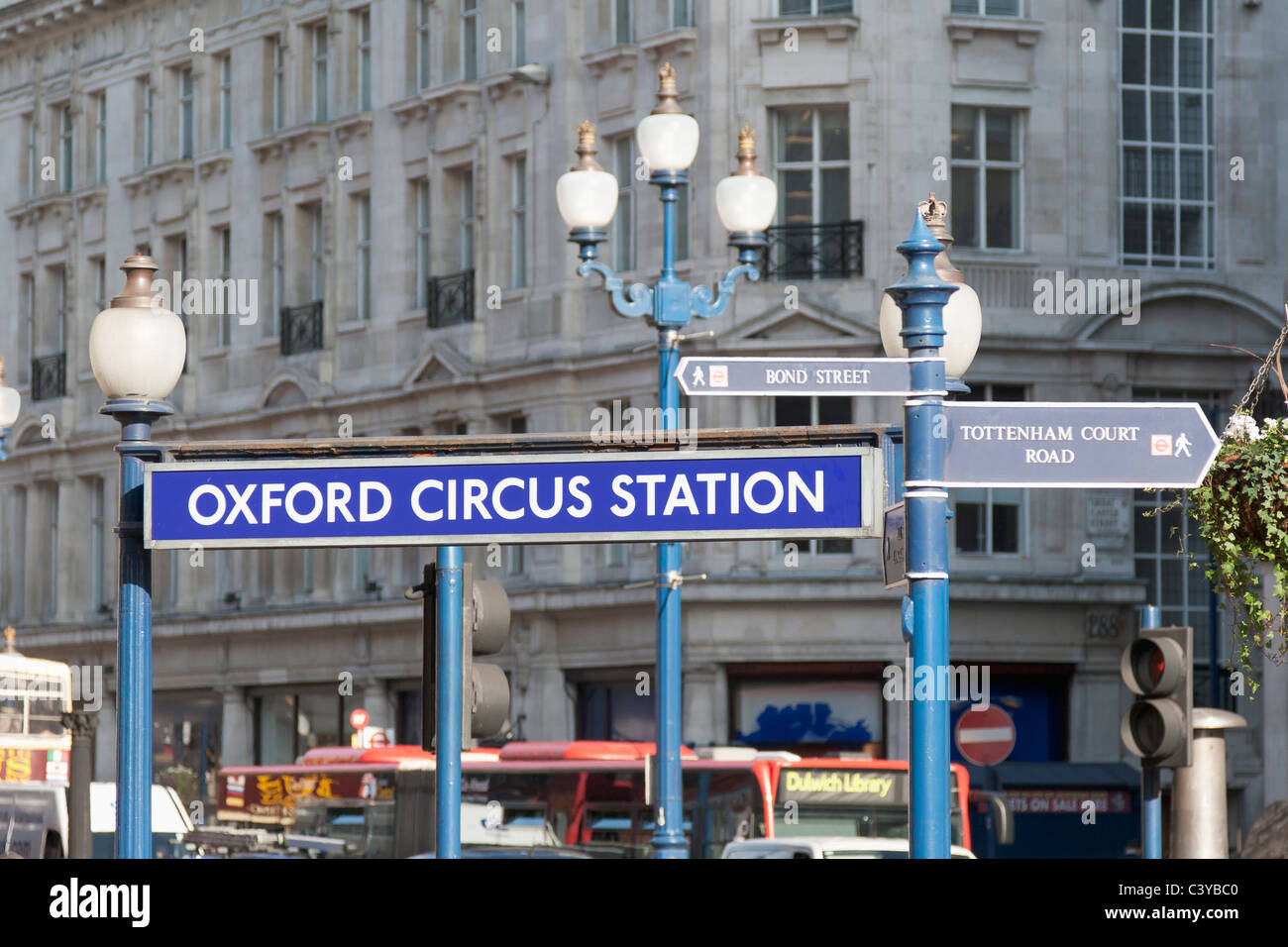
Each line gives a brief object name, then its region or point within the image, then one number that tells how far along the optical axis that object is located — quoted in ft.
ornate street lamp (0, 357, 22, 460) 73.15
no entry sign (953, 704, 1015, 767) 110.11
